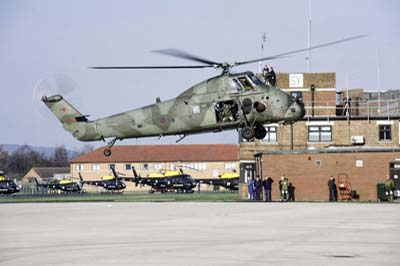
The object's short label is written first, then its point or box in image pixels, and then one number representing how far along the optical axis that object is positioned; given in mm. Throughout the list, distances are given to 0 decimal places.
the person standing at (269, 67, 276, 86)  68562
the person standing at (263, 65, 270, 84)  67438
